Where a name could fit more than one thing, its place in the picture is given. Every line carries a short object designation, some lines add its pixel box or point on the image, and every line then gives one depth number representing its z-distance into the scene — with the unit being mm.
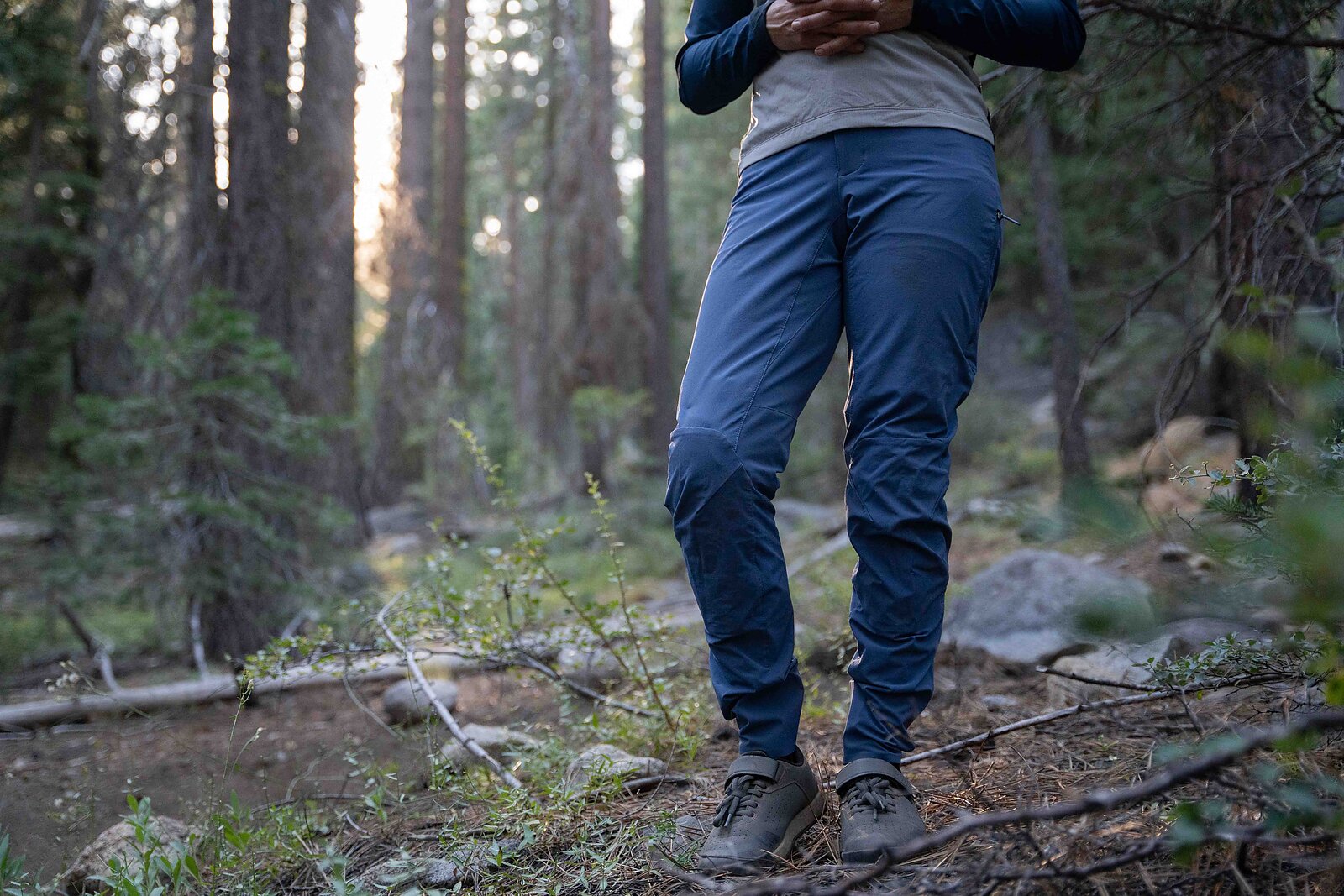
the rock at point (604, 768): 2301
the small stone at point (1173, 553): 3883
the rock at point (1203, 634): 1959
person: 1837
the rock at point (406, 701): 3836
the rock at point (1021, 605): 3762
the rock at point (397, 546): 10211
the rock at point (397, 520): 12273
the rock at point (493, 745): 2804
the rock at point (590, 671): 3851
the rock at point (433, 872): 1909
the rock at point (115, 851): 2225
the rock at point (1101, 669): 2584
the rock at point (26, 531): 6340
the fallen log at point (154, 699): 4344
